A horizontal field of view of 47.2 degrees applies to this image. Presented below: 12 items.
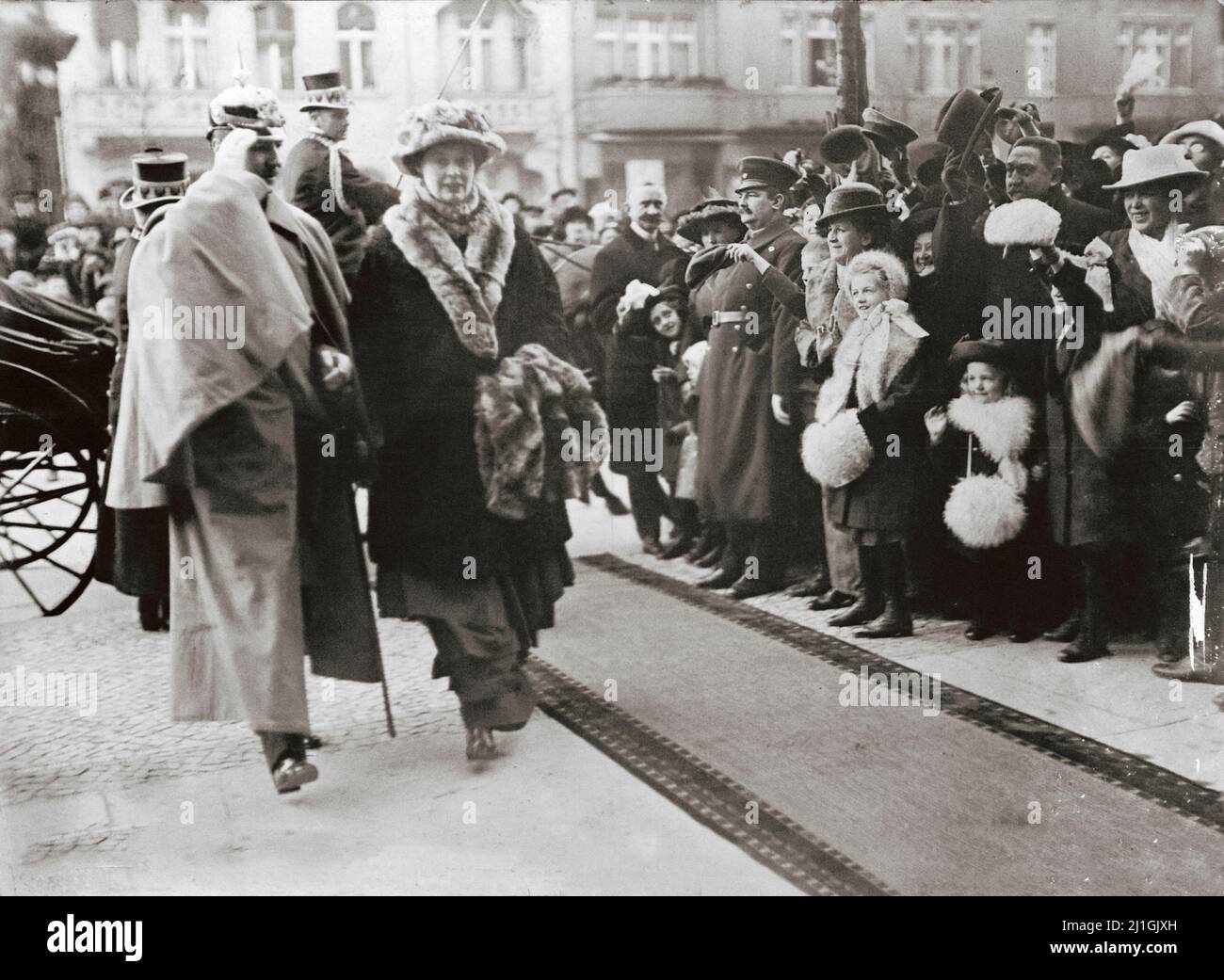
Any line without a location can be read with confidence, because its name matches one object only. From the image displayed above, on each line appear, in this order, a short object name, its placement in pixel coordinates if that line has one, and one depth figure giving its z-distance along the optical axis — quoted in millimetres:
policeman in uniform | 4746
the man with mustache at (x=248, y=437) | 3781
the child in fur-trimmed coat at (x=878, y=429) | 4543
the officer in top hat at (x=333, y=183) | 3986
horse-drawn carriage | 4492
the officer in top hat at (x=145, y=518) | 3990
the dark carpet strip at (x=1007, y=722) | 3906
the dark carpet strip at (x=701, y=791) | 3766
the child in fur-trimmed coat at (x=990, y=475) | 4520
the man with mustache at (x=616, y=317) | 4539
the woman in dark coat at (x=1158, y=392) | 4355
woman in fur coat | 4031
